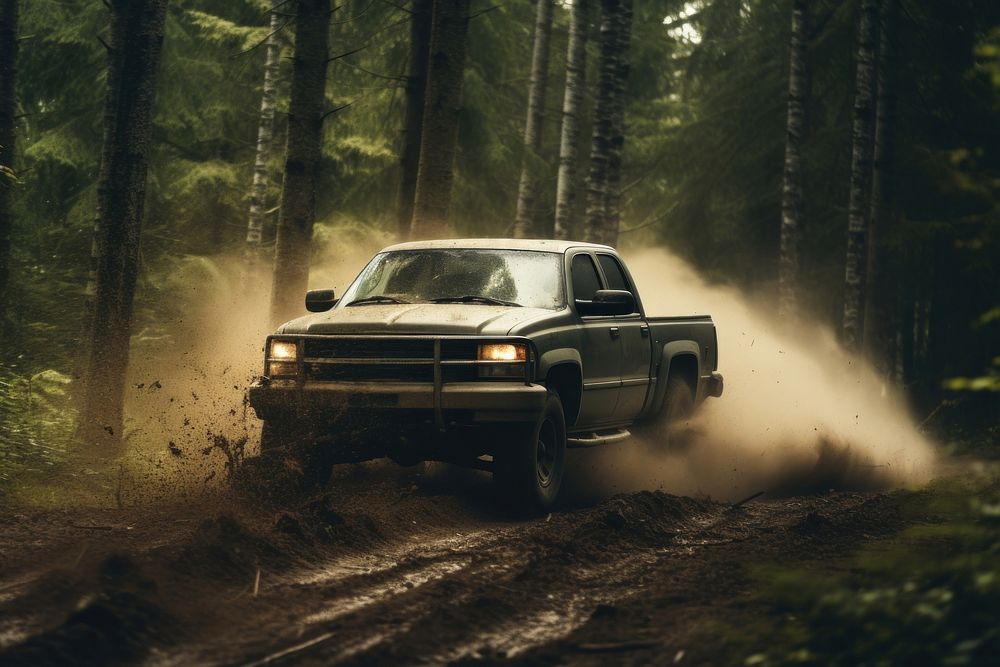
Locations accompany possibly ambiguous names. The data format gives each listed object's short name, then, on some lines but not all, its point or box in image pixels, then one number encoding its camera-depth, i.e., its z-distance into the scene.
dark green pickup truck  19.91
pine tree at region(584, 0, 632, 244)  41.31
